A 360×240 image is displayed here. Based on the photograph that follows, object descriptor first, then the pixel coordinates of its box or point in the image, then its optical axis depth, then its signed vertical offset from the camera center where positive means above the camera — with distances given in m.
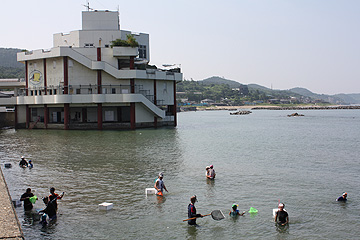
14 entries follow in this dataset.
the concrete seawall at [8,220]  12.71 -4.16
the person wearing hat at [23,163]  29.19 -4.24
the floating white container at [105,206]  18.33 -4.76
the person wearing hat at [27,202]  18.27 -4.49
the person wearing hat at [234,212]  17.59 -4.86
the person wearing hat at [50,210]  16.94 -4.55
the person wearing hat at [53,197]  17.43 -4.10
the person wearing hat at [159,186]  20.78 -4.34
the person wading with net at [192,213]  16.70 -4.68
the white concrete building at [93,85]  58.62 +3.39
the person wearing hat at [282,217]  16.61 -4.82
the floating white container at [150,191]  21.05 -4.64
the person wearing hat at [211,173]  24.71 -4.34
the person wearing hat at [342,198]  19.84 -4.82
